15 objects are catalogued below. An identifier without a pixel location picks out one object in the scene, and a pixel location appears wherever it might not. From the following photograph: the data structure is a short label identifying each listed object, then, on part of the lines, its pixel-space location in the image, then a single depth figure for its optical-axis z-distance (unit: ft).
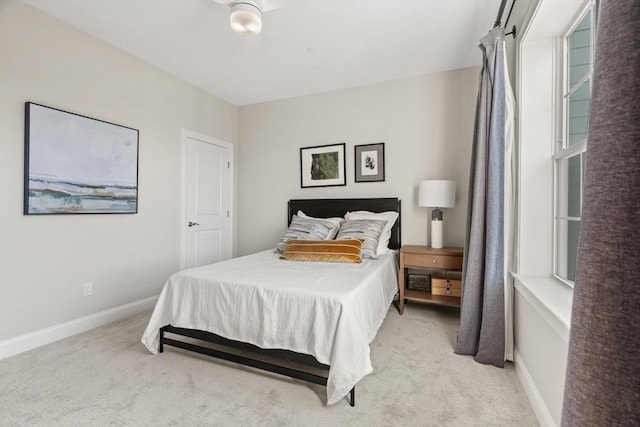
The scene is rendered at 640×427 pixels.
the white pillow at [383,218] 10.57
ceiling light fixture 6.85
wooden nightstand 9.52
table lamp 10.09
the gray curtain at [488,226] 6.82
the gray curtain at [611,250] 1.03
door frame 11.87
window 5.43
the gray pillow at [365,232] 9.67
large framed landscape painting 7.66
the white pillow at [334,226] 10.99
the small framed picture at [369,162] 12.01
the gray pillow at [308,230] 10.71
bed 5.53
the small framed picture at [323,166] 12.73
